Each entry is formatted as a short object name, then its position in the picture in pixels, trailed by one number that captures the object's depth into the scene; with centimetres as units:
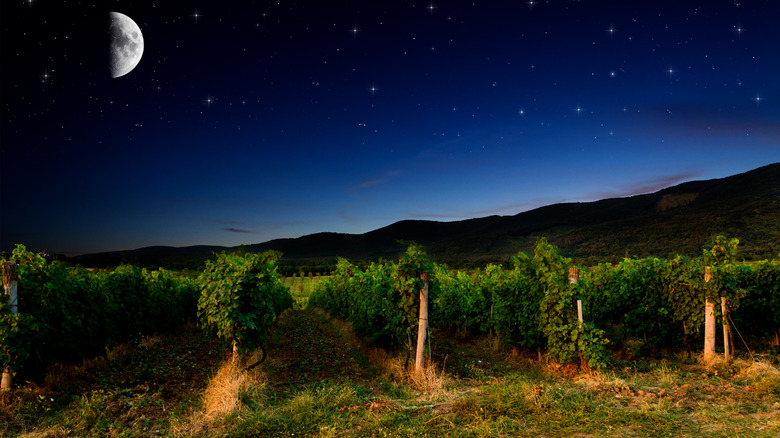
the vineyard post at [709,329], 1013
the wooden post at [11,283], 755
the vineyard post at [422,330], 897
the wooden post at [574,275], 968
